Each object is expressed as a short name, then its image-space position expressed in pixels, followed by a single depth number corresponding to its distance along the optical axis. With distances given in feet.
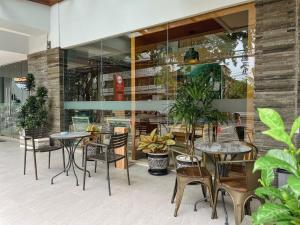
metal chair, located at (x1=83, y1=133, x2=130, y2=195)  11.66
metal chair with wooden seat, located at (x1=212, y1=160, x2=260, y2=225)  7.85
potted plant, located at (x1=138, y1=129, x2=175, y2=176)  14.17
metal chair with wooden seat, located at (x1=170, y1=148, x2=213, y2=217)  9.13
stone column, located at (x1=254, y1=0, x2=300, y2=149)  11.13
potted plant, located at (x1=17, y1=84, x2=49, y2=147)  21.83
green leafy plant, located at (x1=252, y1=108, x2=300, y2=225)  4.42
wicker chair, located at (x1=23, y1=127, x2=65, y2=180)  14.03
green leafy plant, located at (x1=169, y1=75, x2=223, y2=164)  12.76
